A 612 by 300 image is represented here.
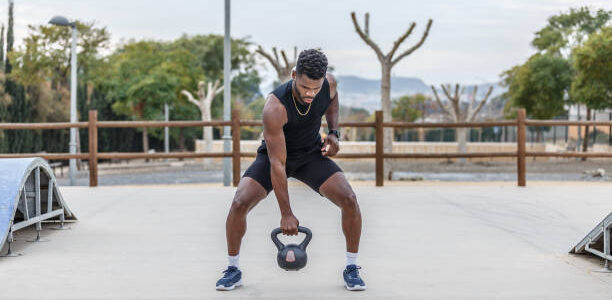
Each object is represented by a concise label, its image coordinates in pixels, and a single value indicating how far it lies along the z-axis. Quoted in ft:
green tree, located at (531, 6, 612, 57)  126.93
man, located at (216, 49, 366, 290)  12.49
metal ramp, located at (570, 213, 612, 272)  15.33
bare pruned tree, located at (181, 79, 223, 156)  104.88
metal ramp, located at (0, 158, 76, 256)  17.51
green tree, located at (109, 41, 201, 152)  120.06
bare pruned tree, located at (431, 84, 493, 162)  98.63
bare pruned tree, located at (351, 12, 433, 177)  68.44
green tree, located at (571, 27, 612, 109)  95.71
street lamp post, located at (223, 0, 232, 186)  42.60
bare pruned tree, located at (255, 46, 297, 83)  69.82
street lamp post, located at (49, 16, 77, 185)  49.65
